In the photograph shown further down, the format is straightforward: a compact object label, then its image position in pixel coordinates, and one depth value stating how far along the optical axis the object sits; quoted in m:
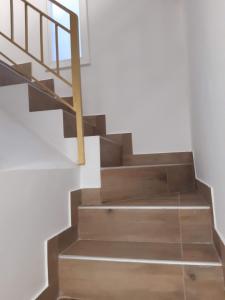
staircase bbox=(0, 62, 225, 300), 1.12
